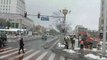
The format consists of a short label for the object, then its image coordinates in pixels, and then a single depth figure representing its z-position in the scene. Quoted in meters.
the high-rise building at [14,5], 90.63
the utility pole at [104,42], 12.24
